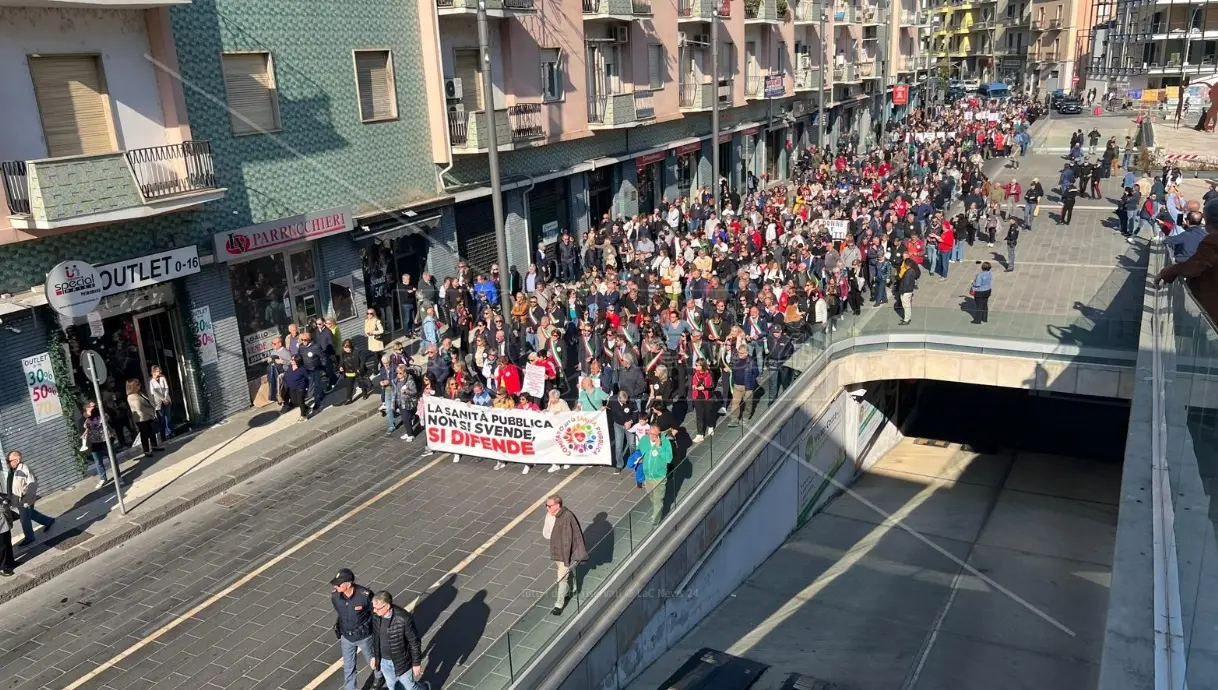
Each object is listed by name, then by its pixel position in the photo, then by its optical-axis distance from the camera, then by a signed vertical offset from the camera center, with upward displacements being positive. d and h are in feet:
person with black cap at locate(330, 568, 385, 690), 31.55 -17.09
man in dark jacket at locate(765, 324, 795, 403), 55.87 -17.39
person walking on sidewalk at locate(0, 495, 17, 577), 42.27 -19.14
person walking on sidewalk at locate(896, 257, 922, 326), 67.87 -15.92
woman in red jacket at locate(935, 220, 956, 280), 81.87 -16.03
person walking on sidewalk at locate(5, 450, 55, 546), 44.29 -17.57
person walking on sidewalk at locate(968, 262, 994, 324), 68.39 -17.12
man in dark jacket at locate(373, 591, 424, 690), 30.68 -17.62
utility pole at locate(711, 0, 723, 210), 95.91 -4.66
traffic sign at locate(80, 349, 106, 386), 46.11 -12.74
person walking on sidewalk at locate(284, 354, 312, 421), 59.00 -17.84
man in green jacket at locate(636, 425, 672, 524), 44.01 -17.45
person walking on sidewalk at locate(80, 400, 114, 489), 49.60 -17.01
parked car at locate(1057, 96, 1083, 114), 253.85 -15.10
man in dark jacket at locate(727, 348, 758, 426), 52.19 -17.14
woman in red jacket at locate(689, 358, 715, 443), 52.26 -17.85
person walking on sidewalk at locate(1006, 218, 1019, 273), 84.02 -16.34
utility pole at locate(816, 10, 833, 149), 127.83 -6.00
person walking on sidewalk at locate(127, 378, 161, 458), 52.90 -17.35
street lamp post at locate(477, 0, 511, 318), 59.21 -5.65
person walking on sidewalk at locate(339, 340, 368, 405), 63.46 -18.35
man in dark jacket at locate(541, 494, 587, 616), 35.70 -17.42
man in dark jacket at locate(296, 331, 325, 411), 59.98 -16.86
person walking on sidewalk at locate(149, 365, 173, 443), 54.54 -17.22
